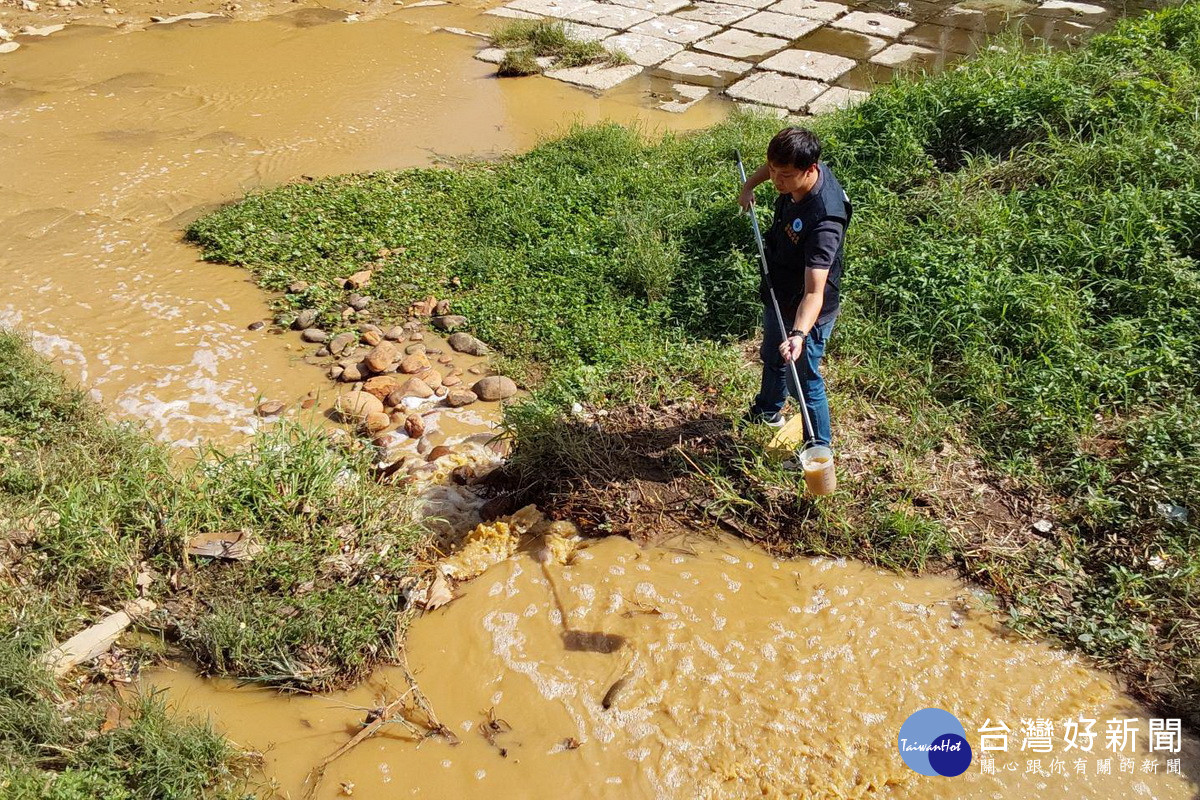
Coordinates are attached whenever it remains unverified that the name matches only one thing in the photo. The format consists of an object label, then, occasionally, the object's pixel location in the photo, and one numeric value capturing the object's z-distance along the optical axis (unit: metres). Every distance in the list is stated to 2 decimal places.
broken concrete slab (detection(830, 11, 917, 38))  9.28
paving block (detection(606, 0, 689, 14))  9.93
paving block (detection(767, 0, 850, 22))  9.69
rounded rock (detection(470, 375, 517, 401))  4.70
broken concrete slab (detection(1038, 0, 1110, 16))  9.58
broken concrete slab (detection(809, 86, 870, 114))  7.53
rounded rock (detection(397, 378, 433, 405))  4.69
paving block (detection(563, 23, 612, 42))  9.20
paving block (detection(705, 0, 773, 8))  10.00
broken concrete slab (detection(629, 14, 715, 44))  9.27
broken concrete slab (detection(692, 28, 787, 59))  8.84
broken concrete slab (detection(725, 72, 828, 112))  7.77
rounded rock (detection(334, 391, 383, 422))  4.51
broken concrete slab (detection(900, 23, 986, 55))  8.84
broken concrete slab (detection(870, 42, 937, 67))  8.59
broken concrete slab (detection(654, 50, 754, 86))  8.38
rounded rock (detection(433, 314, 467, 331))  5.19
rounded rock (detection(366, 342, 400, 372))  4.83
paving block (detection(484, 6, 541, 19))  9.91
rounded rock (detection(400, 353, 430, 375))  4.88
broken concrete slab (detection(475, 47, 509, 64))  8.94
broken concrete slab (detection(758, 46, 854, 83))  8.26
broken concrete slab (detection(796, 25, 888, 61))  8.78
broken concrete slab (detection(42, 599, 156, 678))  3.03
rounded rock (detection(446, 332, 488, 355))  5.02
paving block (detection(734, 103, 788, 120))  7.38
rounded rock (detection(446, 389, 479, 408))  4.66
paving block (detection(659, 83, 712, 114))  7.86
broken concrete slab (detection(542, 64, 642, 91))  8.37
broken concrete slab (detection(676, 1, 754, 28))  9.64
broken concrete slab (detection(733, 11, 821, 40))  9.23
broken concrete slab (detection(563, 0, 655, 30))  9.57
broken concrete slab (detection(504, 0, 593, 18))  9.96
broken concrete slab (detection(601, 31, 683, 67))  8.81
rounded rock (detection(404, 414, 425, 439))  4.45
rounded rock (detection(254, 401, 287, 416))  4.61
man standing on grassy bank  3.05
